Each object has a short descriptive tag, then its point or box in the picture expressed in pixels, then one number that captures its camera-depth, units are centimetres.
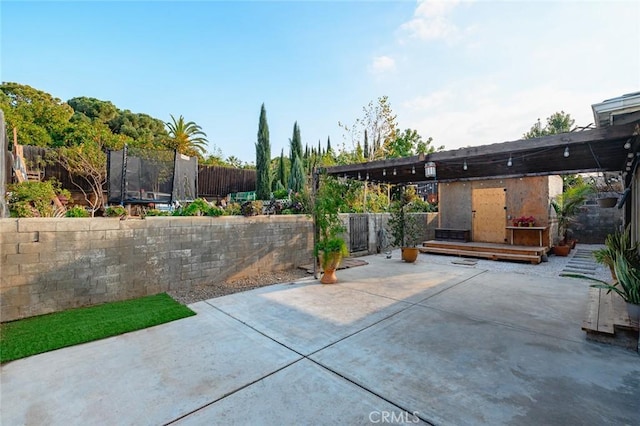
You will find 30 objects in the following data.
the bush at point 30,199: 359
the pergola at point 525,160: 409
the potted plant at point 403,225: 799
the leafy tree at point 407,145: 1369
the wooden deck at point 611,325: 273
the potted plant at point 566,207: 850
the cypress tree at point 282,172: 1960
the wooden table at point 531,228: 798
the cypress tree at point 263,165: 1669
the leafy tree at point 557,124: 1675
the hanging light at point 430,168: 597
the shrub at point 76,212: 408
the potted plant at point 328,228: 535
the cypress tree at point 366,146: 1401
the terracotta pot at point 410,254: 741
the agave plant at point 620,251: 361
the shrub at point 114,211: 420
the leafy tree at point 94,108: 2106
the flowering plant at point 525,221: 834
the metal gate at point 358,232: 834
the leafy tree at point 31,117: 1287
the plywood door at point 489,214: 905
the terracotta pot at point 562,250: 830
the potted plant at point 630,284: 293
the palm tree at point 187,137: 1645
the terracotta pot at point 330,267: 532
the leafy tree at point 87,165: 1059
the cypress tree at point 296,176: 1603
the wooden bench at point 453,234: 957
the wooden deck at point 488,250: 736
